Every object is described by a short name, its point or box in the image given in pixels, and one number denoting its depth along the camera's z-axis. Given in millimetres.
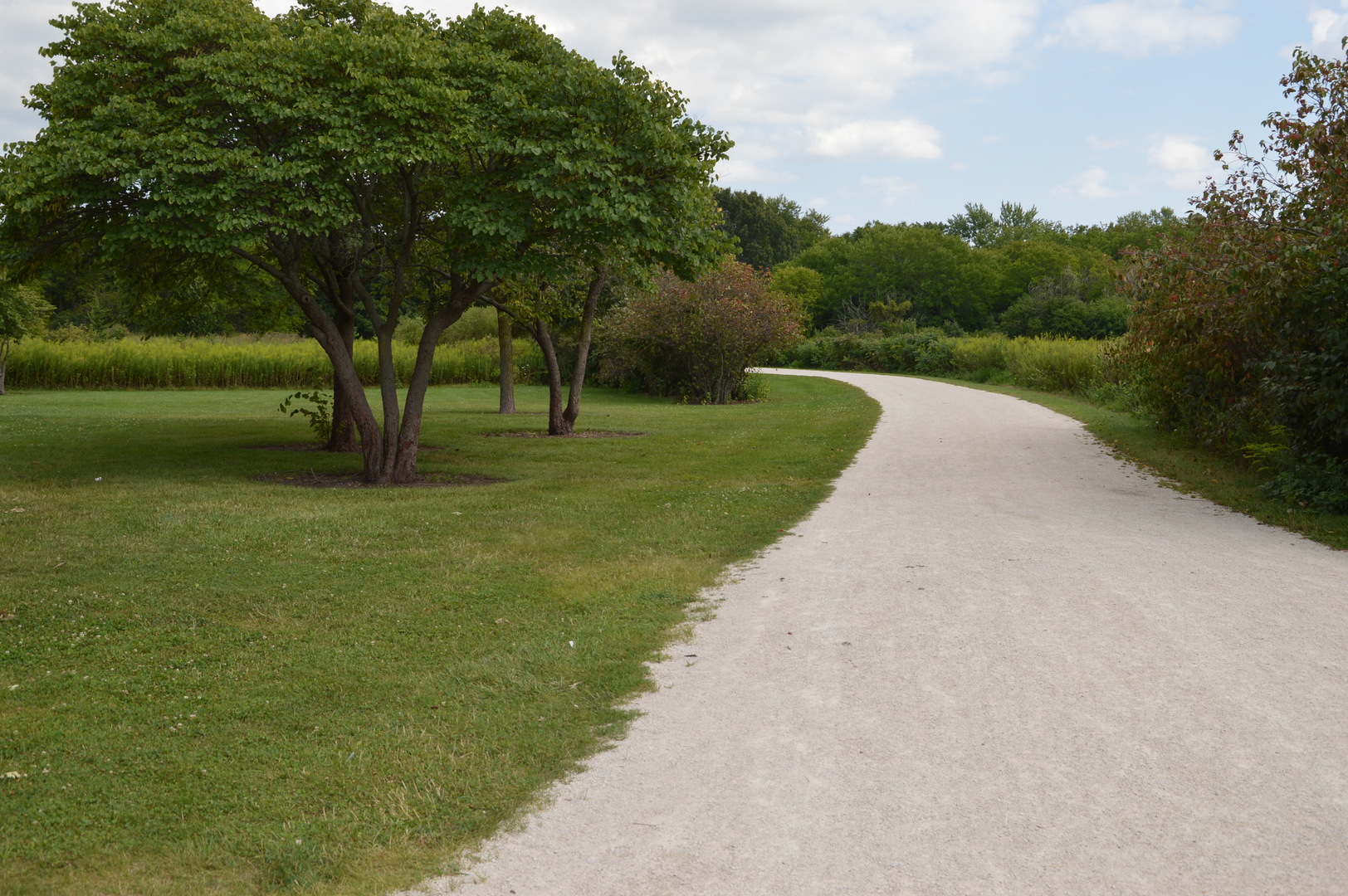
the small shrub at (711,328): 28484
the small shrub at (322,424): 15906
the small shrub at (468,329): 44531
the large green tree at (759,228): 87000
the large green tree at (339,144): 10172
